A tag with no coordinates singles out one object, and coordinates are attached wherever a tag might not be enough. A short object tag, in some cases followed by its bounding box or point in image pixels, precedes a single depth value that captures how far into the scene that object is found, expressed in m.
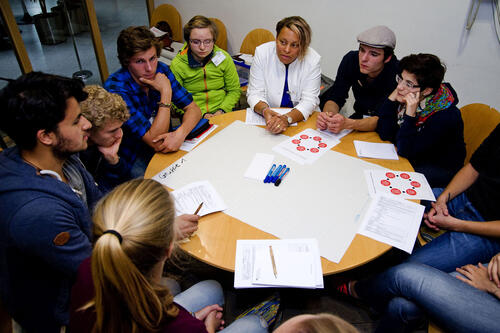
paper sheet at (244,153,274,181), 1.59
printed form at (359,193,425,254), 1.27
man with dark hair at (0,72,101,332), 0.98
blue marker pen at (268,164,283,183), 1.55
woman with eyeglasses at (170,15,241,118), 2.35
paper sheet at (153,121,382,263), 1.30
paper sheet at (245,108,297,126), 2.10
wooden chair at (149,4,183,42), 4.16
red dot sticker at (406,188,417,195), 1.51
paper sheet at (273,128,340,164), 1.74
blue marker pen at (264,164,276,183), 1.55
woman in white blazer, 2.16
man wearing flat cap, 2.00
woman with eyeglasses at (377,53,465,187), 1.72
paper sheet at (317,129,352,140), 1.95
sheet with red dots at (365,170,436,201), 1.50
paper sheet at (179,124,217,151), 1.84
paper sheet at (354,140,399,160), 1.79
